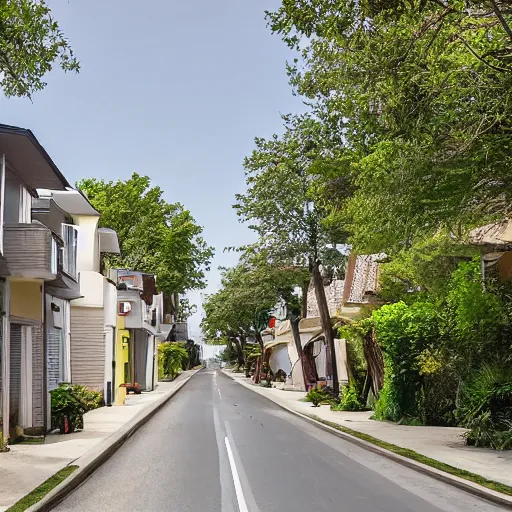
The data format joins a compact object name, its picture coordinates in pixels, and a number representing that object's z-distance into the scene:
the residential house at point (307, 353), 36.72
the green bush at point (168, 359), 68.50
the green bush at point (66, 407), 19.69
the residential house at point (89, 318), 30.73
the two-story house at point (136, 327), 39.75
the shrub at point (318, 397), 32.09
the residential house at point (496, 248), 19.84
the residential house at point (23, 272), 16.12
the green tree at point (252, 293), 36.97
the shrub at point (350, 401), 28.03
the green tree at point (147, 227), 54.22
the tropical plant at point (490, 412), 15.46
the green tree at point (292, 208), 29.14
